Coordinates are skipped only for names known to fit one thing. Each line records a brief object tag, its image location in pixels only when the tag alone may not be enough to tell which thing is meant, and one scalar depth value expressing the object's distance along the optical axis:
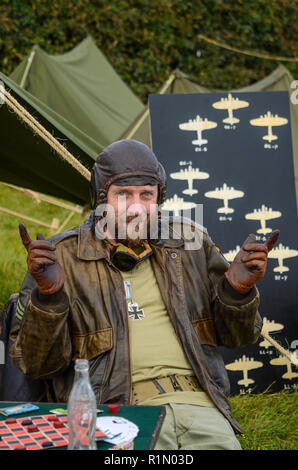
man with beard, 2.48
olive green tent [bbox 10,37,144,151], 6.74
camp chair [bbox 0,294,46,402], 2.81
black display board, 4.34
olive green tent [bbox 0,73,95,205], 3.69
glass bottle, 1.83
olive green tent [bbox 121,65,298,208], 5.25
